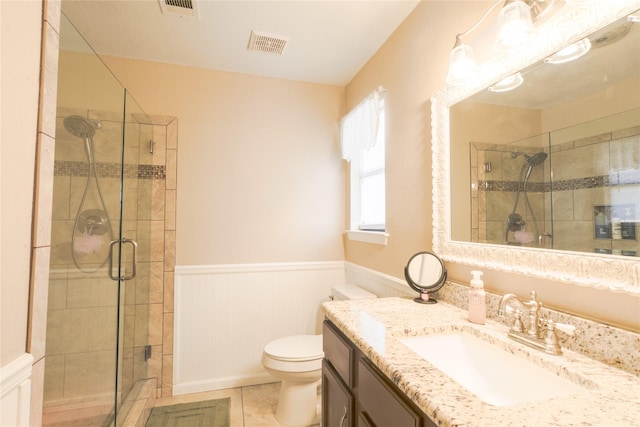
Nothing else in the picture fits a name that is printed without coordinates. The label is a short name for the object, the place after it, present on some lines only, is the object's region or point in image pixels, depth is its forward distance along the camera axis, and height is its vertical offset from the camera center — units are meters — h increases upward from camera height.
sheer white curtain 2.00 +0.73
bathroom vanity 0.57 -0.36
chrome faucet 0.83 -0.30
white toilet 1.75 -0.87
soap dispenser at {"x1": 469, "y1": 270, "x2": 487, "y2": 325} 1.07 -0.27
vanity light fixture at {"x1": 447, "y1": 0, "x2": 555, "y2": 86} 0.94 +0.66
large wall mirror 0.76 +0.22
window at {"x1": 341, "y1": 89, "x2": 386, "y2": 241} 2.02 +0.53
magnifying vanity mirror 1.34 -0.23
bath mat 1.84 -1.23
